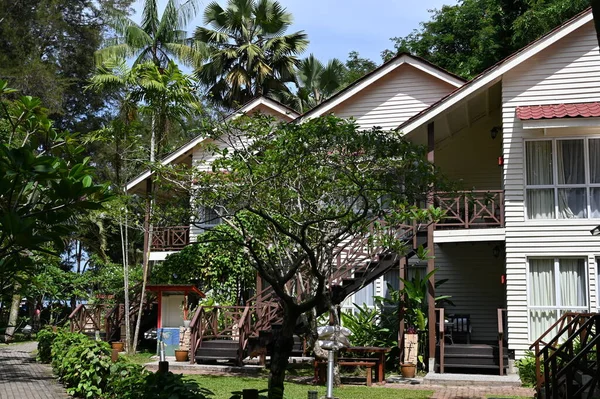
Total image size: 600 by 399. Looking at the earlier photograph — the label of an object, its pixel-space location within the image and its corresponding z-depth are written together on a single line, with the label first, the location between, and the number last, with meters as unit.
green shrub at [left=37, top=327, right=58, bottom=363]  19.75
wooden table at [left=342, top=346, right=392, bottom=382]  16.52
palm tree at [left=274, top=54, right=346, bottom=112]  35.78
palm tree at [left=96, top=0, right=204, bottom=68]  28.03
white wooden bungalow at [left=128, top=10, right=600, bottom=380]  17.70
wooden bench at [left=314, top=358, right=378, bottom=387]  16.08
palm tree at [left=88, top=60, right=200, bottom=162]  21.54
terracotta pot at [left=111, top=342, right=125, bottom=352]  21.84
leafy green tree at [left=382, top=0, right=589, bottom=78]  30.39
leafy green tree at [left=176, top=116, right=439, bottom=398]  10.03
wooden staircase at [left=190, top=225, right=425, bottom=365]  18.48
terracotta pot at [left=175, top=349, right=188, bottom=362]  19.62
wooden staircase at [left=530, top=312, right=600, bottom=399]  10.53
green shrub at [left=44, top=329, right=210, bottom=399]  8.78
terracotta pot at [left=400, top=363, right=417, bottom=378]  17.17
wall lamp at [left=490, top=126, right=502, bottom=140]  20.72
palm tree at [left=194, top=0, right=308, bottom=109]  33.44
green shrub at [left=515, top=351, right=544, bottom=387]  16.14
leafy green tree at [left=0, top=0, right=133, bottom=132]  31.94
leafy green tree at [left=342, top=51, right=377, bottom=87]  48.41
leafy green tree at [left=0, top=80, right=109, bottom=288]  3.31
